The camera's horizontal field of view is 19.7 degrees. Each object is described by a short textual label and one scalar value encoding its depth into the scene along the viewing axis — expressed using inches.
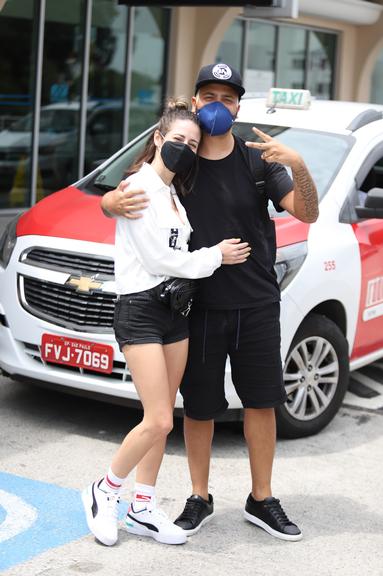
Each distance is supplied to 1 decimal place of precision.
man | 166.7
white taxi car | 224.2
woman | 164.2
